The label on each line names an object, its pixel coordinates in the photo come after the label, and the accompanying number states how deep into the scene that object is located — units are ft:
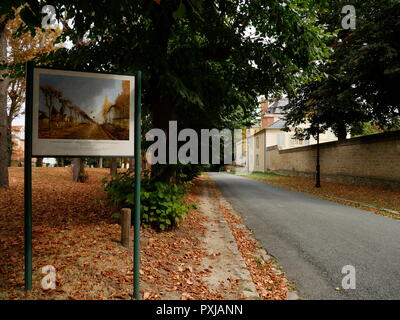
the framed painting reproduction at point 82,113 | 9.98
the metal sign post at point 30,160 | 9.69
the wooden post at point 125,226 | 14.80
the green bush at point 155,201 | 17.72
